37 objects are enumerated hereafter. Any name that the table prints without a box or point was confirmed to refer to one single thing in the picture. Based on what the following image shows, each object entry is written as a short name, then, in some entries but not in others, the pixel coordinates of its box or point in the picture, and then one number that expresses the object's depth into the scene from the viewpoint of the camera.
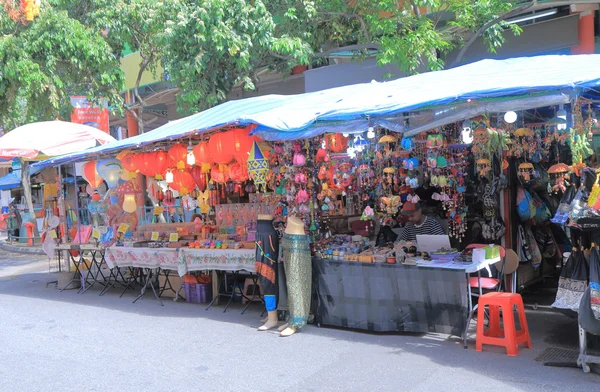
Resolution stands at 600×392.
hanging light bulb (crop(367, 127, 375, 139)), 5.79
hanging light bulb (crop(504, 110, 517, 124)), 5.24
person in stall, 7.29
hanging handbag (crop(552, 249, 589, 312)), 4.68
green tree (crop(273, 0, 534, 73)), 9.00
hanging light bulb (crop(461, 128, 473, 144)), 5.57
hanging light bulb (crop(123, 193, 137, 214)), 9.43
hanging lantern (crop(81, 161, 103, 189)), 9.12
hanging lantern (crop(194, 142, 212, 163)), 7.22
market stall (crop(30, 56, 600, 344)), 5.43
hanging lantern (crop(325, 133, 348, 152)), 6.58
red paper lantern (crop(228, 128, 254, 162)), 6.84
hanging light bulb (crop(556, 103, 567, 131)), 4.88
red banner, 14.87
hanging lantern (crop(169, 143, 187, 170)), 7.76
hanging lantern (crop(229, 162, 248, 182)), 7.33
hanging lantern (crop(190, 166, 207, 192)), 8.37
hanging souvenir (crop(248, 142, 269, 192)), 6.79
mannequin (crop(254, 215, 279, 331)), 6.34
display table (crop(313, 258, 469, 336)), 5.48
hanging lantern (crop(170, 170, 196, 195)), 8.29
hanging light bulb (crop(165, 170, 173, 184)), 8.27
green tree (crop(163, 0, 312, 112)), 9.88
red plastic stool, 4.98
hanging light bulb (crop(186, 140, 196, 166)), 7.44
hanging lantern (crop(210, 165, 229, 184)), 7.69
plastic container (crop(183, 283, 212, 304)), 8.16
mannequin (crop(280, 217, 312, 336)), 6.13
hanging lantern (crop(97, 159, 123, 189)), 9.04
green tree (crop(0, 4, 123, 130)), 11.73
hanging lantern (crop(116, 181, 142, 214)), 9.38
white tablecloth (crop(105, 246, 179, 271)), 8.01
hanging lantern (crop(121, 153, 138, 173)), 8.38
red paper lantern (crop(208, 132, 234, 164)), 6.91
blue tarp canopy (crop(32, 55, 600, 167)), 4.77
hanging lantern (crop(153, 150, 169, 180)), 8.04
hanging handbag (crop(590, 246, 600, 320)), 4.24
